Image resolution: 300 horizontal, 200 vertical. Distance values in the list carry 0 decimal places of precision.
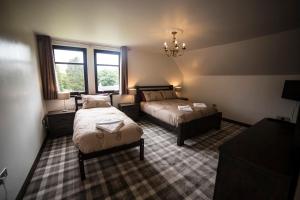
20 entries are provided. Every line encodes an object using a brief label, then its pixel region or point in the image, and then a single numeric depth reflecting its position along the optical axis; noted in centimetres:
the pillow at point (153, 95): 444
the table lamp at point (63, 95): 321
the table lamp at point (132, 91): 432
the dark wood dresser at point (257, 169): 83
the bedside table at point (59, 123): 300
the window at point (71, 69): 347
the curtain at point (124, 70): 406
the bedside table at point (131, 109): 407
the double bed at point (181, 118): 283
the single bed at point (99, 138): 185
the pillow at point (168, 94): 481
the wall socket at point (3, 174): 123
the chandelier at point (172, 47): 268
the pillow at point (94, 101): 340
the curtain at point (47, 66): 297
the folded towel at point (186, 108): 311
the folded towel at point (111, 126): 202
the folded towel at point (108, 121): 221
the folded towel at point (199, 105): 348
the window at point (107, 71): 399
